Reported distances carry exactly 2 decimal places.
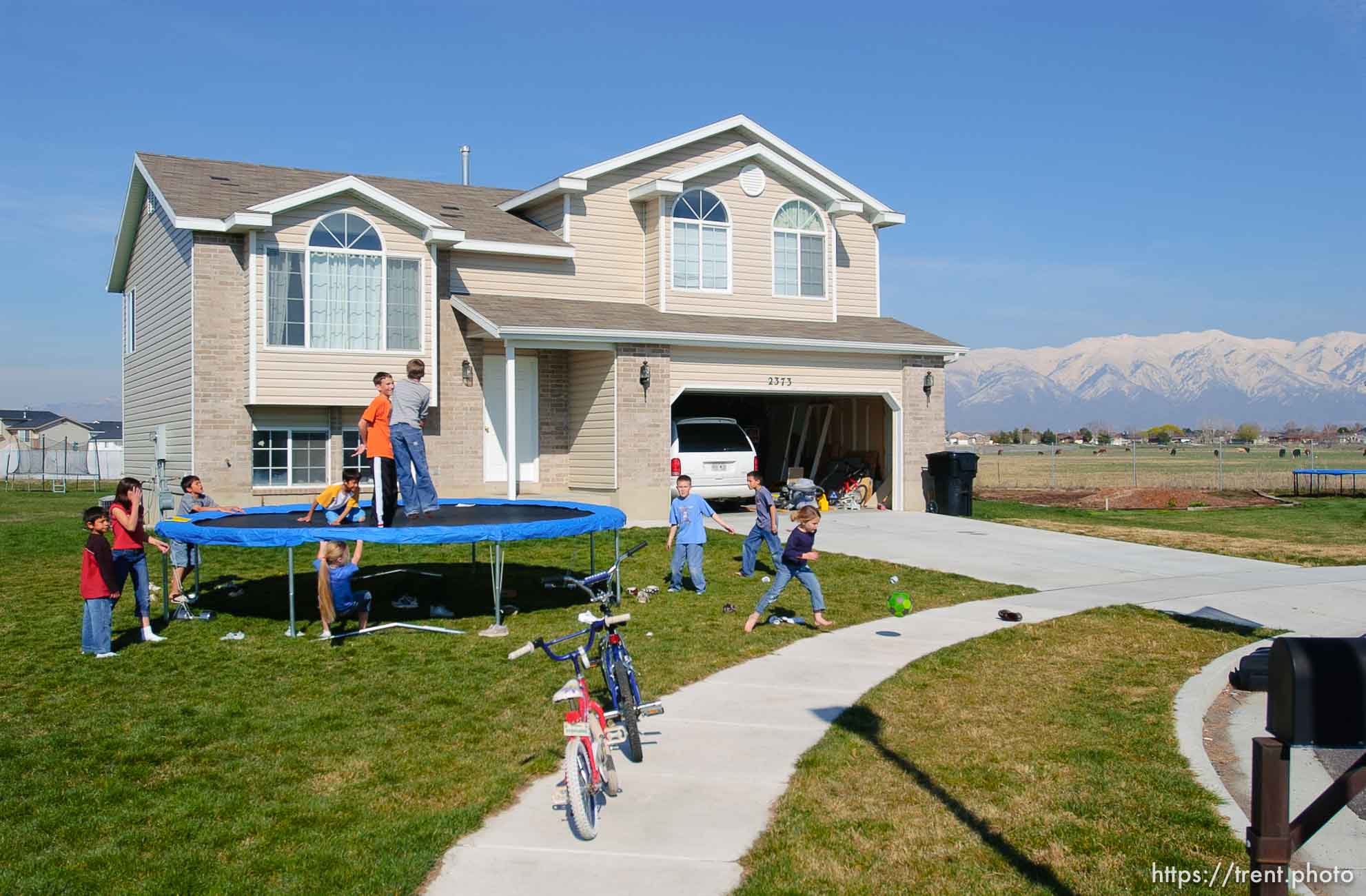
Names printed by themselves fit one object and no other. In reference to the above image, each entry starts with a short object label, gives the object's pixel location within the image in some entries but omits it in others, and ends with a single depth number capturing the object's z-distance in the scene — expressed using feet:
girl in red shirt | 35.60
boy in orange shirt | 36.47
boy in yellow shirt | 38.91
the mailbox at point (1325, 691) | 9.15
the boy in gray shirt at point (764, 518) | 45.52
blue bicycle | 23.03
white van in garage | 70.03
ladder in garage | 86.48
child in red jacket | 33.60
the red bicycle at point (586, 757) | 18.72
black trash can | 74.95
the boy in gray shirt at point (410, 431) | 36.52
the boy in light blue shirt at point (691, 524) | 44.27
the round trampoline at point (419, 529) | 35.88
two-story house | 62.59
